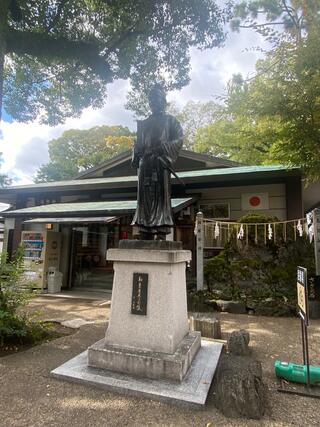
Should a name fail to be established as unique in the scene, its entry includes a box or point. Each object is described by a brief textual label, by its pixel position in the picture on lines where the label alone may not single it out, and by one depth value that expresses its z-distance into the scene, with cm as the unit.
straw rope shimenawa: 801
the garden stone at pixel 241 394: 266
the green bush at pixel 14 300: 442
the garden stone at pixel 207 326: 506
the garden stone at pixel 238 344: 418
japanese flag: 975
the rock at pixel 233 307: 734
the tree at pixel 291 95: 679
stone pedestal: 325
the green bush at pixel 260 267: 746
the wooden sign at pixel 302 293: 318
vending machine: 1009
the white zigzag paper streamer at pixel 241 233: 793
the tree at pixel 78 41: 646
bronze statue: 399
